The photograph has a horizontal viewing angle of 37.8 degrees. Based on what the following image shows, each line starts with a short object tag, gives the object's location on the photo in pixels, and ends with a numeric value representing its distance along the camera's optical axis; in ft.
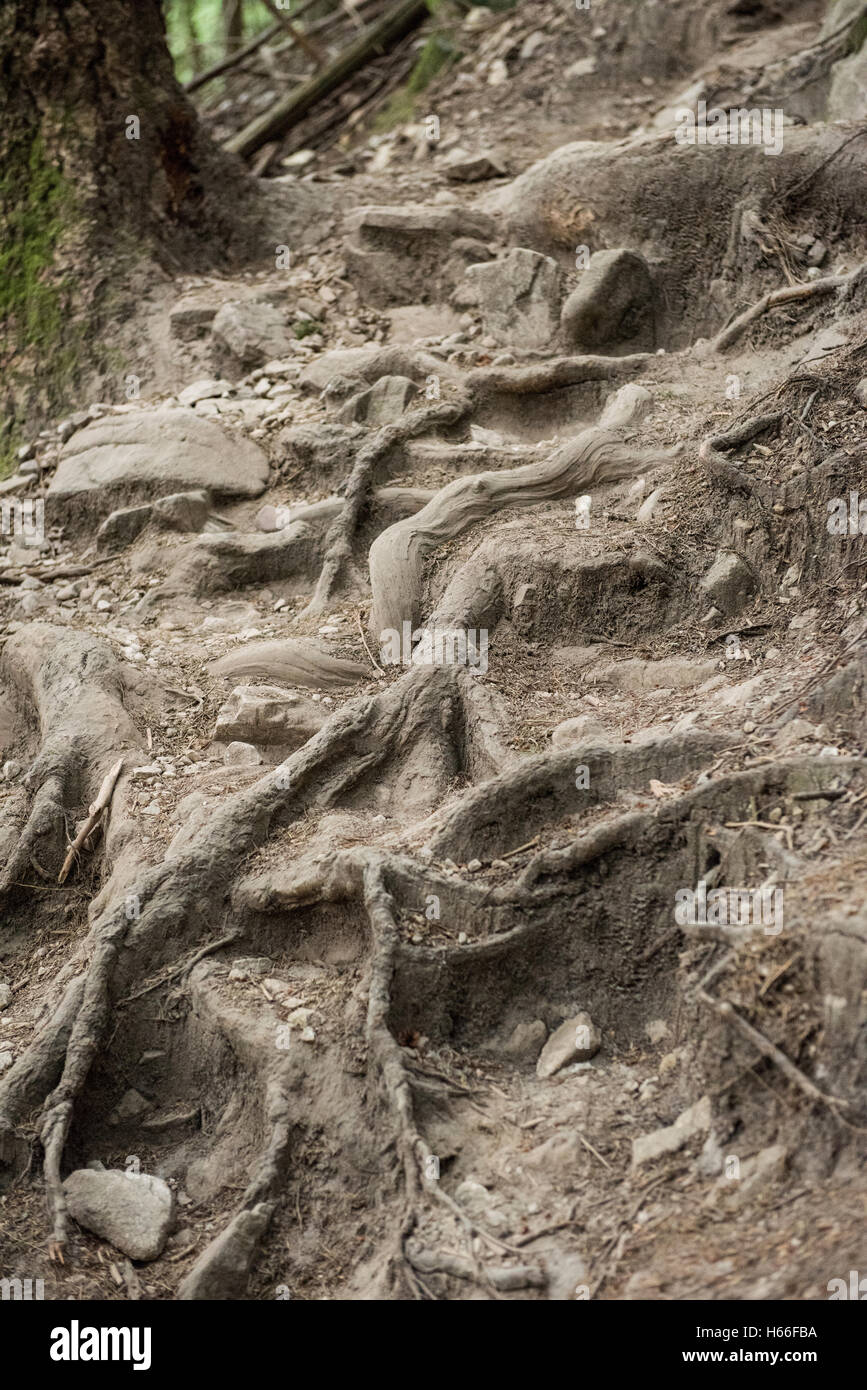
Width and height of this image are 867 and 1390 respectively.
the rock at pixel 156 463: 27.04
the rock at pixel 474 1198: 13.64
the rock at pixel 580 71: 38.81
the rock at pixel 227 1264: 13.67
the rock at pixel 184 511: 26.48
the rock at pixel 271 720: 20.57
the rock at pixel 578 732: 17.63
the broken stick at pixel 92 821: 19.57
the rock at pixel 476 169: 34.96
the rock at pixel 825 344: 22.35
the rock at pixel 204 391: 29.35
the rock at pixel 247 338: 29.91
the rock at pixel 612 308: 27.81
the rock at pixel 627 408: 23.72
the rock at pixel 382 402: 26.81
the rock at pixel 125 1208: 14.55
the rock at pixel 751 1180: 12.48
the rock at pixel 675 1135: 13.47
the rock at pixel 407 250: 31.50
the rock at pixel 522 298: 28.96
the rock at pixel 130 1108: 16.22
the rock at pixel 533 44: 40.60
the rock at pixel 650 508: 21.39
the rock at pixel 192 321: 31.14
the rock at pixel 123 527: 27.12
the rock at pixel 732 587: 19.85
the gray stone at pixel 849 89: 30.40
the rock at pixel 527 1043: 15.52
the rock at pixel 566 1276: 12.46
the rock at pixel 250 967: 16.55
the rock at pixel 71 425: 30.27
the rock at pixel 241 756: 20.34
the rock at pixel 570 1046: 15.06
